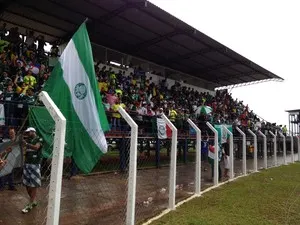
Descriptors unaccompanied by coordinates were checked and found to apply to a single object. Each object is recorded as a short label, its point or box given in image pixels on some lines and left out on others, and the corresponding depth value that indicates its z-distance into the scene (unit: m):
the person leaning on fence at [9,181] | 6.36
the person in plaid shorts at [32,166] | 5.45
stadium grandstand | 7.72
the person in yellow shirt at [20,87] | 7.80
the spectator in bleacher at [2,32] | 11.20
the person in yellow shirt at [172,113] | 13.10
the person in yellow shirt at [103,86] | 11.59
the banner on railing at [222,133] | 10.04
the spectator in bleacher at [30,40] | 12.17
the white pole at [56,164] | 3.41
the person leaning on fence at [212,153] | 9.65
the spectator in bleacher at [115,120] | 8.81
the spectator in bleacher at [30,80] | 8.79
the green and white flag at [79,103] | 4.01
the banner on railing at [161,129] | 10.74
